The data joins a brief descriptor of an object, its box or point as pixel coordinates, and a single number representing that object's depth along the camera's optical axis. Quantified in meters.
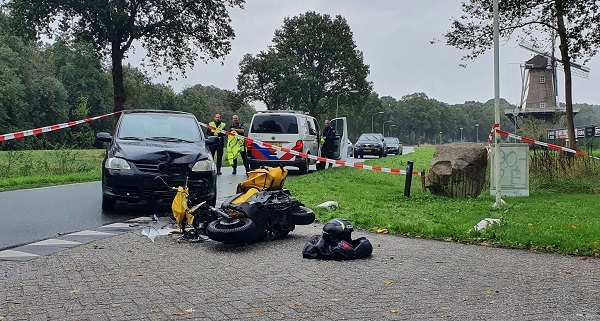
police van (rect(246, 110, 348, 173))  20.02
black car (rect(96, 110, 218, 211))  9.90
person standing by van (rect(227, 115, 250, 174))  19.92
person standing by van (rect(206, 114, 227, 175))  19.11
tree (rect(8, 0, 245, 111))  29.95
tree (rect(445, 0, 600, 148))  17.53
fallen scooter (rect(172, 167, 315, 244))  7.45
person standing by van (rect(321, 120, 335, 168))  23.20
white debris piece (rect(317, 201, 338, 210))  11.33
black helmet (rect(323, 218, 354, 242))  7.07
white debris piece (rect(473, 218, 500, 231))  8.73
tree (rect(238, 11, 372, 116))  61.84
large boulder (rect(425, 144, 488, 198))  13.20
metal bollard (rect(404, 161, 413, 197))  13.31
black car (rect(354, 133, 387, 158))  42.81
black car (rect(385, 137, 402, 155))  50.69
